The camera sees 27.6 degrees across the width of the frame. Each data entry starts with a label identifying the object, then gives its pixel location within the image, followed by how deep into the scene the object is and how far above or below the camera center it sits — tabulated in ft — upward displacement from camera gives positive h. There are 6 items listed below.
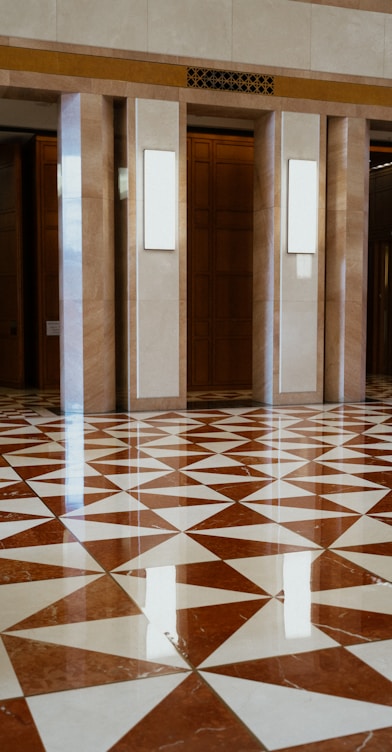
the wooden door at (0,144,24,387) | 37.81 +2.46
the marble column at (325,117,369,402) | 29.60 +2.21
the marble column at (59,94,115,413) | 26.25 +2.27
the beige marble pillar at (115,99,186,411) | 26.86 +1.37
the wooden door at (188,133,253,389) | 36.50 +2.64
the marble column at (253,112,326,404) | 28.71 +1.47
